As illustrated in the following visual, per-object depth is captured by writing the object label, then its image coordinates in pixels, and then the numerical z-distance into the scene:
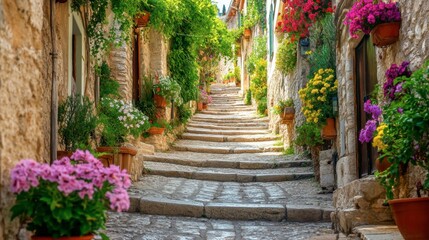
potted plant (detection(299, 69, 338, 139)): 7.71
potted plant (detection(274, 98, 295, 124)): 10.50
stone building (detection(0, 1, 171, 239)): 2.51
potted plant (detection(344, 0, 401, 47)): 4.46
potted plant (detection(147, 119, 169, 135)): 10.78
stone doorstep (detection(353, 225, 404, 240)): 3.96
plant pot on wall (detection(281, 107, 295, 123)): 10.49
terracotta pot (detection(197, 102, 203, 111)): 16.71
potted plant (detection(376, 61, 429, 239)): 3.33
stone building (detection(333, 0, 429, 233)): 4.16
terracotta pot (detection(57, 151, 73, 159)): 5.34
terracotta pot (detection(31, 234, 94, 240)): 2.53
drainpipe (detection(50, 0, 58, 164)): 5.11
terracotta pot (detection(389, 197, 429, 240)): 3.42
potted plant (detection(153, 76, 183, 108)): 10.99
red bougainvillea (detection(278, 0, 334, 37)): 9.03
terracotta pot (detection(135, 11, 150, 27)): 9.72
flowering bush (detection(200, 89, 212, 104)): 16.67
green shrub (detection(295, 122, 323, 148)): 8.33
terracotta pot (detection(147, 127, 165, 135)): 10.77
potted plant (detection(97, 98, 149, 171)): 7.50
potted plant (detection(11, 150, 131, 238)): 2.46
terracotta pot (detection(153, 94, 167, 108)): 11.03
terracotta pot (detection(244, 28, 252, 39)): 20.55
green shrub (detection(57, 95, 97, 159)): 5.74
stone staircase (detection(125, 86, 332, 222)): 6.51
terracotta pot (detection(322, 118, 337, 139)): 7.66
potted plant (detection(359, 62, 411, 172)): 4.18
